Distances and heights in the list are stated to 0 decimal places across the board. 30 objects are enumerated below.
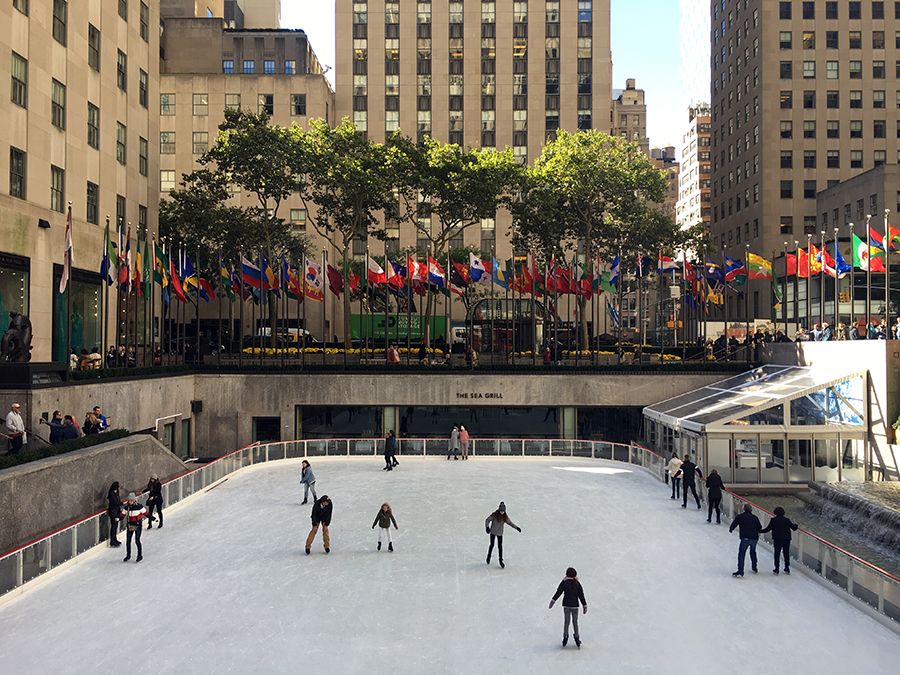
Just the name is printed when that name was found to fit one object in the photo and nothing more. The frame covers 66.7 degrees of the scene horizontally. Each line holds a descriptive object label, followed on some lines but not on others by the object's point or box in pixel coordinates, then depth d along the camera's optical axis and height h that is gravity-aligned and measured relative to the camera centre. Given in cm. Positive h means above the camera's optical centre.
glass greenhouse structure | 2592 -321
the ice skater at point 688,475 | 2045 -377
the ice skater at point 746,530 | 1398 -372
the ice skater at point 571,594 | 1045 -375
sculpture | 2300 +35
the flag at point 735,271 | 3406 +394
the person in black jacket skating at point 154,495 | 1702 -362
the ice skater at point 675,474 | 2133 -395
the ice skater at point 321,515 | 1530 -368
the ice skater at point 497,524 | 1419 -364
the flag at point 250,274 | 3332 +378
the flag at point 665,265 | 3584 +446
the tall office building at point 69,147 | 2766 +963
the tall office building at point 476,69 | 7450 +3090
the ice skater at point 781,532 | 1402 -379
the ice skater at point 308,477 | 2011 -375
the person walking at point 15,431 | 1820 -214
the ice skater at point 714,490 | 1842 -380
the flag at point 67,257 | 2355 +327
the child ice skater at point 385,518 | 1534 -379
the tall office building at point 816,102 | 7075 +2580
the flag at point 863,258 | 2758 +373
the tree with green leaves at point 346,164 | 4169 +1155
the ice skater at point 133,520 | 1503 -375
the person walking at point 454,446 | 2894 -407
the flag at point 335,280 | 3502 +362
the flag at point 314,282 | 3434 +347
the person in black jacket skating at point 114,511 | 1571 -373
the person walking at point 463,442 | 2877 -387
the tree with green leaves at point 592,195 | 4762 +1111
